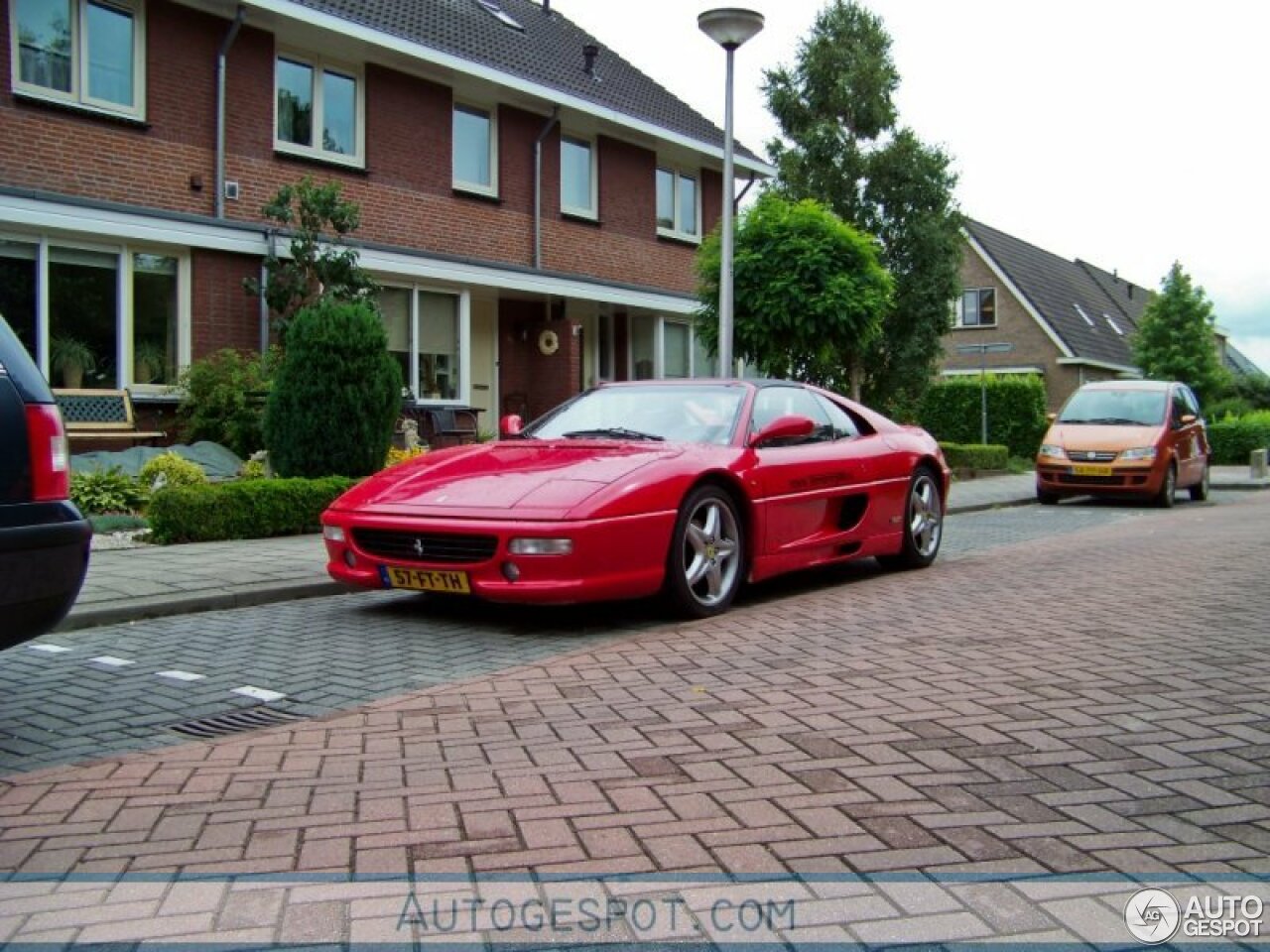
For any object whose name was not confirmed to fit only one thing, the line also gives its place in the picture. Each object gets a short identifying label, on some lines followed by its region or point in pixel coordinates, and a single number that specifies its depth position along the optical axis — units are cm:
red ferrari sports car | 591
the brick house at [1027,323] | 4072
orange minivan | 1545
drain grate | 426
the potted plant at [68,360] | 1285
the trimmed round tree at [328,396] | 1076
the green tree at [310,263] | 1434
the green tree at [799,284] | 1573
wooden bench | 1256
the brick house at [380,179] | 1309
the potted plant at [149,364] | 1370
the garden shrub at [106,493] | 1038
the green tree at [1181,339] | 4178
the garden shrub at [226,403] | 1308
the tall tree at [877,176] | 2561
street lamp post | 1179
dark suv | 360
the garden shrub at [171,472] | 1095
